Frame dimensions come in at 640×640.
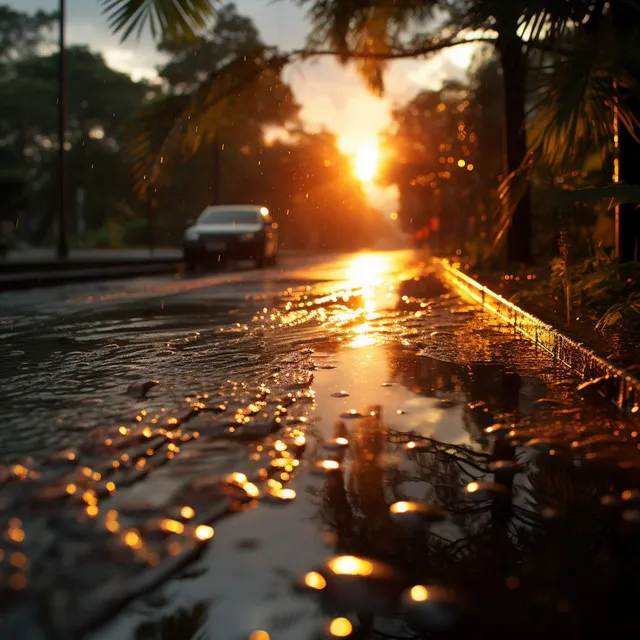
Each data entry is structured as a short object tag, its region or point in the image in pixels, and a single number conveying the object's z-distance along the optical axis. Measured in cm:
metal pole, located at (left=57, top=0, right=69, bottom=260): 2447
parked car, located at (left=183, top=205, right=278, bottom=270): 2234
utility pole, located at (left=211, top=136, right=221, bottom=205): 3384
